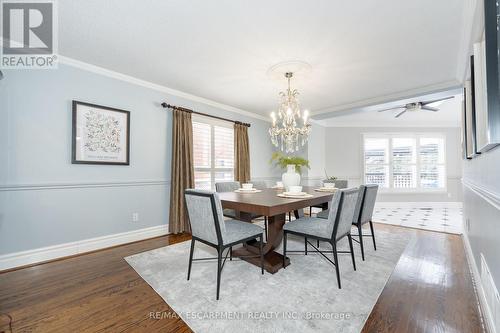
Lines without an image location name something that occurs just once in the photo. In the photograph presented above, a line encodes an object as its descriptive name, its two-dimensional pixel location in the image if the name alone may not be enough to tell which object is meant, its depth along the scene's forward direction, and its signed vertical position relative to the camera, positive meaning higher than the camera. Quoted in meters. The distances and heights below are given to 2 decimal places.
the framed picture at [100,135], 2.71 +0.46
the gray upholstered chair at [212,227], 1.77 -0.49
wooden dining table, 1.86 -0.34
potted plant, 2.76 -0.01
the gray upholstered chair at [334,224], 1.91 -0.55
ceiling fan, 4.05 +1.14
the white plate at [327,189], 2.97 -0.29
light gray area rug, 1.49 -1.02
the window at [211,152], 3.99 +0.33
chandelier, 2.90 +0.60
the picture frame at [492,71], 0.94 +0.42
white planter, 2.77 -0.11
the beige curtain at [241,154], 4.53 +0.30
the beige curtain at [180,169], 3.48 +0.01
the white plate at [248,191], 2.89 -0.29
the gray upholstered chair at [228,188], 3.00 -0.27
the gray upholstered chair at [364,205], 2.52 -0.43
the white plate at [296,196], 2.30 -0.29
